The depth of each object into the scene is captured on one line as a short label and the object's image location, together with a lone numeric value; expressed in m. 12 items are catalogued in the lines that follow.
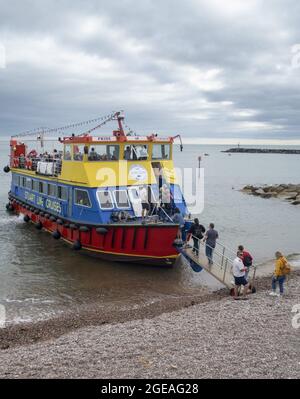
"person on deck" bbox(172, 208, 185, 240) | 15.68
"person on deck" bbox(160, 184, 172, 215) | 17.41
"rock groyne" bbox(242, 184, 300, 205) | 43.56
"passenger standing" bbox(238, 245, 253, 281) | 12.90
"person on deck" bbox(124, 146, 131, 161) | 18.12
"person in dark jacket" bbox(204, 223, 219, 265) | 14.66
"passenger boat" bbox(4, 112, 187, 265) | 16.03
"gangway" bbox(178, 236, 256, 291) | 13.69
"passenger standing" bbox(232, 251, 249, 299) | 12.02
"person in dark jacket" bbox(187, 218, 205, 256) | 15.32
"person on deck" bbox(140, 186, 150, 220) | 16.73
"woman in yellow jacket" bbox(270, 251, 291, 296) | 11.89
